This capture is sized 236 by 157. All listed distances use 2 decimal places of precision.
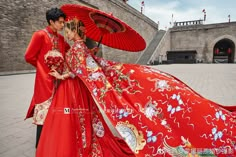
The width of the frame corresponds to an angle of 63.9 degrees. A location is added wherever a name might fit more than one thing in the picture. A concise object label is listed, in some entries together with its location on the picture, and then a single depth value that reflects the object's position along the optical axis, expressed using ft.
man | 5.71
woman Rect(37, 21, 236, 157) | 5.09
